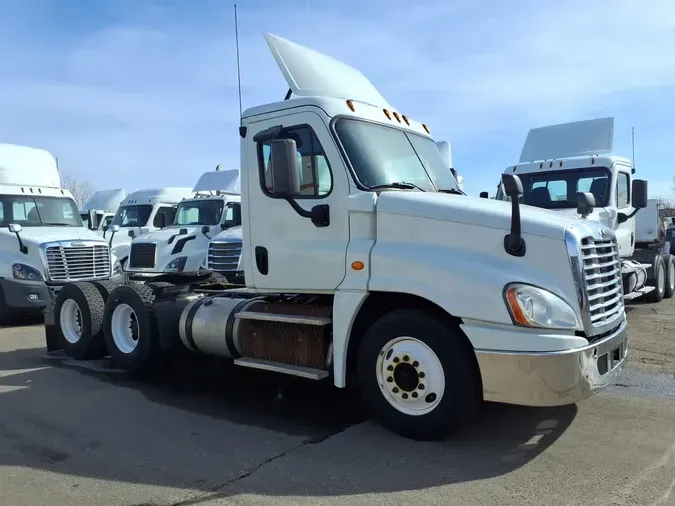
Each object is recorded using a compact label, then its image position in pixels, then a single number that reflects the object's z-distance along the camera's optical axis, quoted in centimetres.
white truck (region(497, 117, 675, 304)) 1034
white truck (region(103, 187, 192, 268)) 1506
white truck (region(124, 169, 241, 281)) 1240
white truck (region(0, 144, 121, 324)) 1106
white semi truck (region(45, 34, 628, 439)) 421
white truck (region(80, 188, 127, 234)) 1916
